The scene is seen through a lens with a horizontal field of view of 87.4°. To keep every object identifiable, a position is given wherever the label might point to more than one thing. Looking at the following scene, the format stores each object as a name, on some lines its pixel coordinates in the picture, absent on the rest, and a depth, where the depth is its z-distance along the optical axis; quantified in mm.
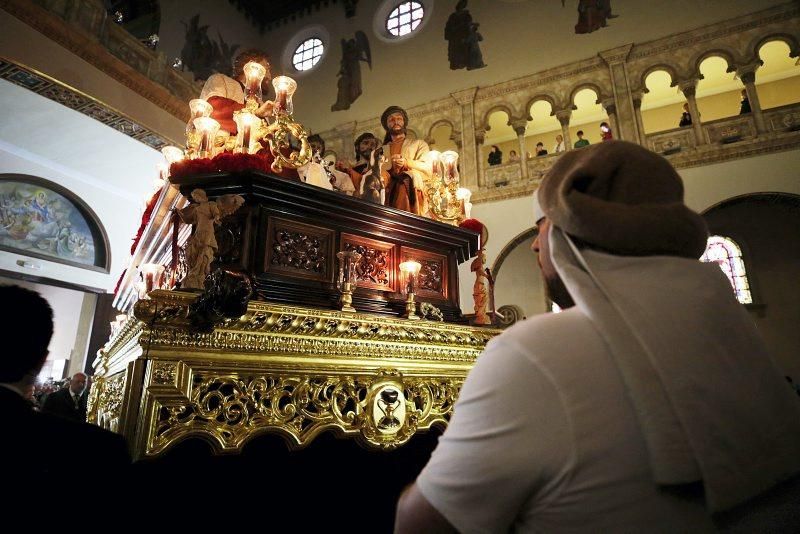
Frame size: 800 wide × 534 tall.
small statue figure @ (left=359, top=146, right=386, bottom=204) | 2600
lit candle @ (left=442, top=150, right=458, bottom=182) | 2769
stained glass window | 9633
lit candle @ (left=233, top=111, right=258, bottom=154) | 2178
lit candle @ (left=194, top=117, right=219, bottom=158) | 2230
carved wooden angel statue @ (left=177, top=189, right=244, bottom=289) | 1505
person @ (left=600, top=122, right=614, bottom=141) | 8067
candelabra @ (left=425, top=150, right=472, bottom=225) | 2631
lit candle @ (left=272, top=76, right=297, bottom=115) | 2508
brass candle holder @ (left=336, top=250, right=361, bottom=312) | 1733
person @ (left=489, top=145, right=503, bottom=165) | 10930
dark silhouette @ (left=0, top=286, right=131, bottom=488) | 895
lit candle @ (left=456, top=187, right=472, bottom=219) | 2725
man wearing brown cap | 549
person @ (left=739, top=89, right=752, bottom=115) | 9157
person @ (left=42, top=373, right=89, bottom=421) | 4793
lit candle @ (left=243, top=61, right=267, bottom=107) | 2576
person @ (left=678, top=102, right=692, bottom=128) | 9284
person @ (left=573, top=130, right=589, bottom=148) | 10120
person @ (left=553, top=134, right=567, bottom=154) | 10797
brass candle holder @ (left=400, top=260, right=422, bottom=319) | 1866
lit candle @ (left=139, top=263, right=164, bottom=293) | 2375
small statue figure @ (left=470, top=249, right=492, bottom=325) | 2553
